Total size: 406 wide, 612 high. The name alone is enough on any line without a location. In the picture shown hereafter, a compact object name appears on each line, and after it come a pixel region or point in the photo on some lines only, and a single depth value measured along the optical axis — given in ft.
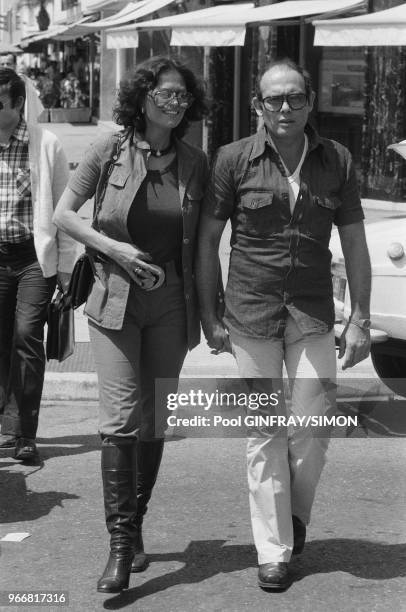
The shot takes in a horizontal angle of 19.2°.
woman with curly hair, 13.80
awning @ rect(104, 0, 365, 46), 48.52
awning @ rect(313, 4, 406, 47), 39.96
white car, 21.75
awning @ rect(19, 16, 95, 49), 88.44
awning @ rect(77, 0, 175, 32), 69.67
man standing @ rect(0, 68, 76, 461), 19.16
